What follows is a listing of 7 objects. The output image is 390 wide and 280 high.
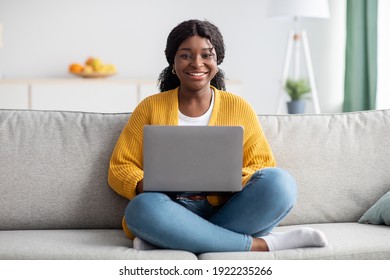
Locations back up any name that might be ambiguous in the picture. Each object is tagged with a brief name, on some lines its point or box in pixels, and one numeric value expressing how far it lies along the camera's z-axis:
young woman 2.15
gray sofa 2.43
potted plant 5.73
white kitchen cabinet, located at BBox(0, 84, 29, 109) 5.56
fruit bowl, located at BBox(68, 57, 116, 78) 5.85
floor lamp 5.44
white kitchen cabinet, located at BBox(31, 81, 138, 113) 5.61
